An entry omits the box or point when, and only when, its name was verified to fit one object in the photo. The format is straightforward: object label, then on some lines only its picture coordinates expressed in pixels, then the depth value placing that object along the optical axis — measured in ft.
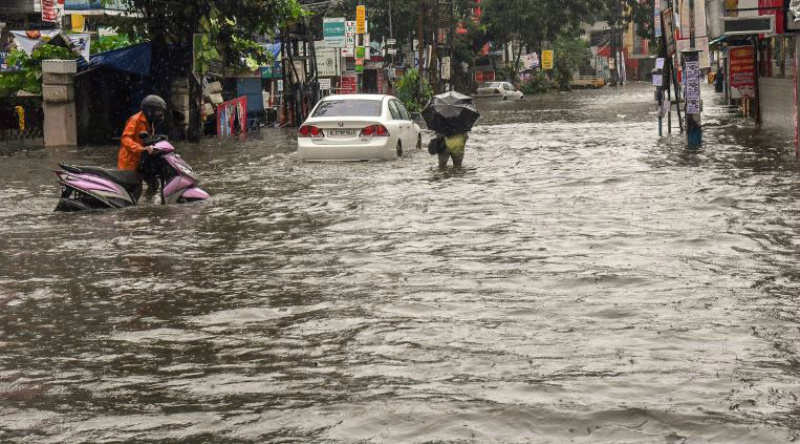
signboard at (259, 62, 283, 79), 163.56
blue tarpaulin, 105.19
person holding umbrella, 66.13
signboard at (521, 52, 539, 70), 309.01
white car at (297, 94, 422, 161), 70.59
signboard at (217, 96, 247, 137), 115.55
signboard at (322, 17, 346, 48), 159.22
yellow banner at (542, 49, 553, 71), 333.01
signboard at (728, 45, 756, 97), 102.86
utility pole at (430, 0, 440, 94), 194.49
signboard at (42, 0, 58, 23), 114.61
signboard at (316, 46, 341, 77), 163.12
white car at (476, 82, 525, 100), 261.30
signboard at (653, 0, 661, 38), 114.64
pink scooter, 49.08
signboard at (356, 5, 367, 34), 163.69
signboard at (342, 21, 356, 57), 174.40
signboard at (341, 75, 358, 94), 157.79
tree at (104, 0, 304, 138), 102.01
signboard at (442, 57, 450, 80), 219.41
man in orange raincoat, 50.49
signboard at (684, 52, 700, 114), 73.00
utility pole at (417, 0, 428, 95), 186.80
